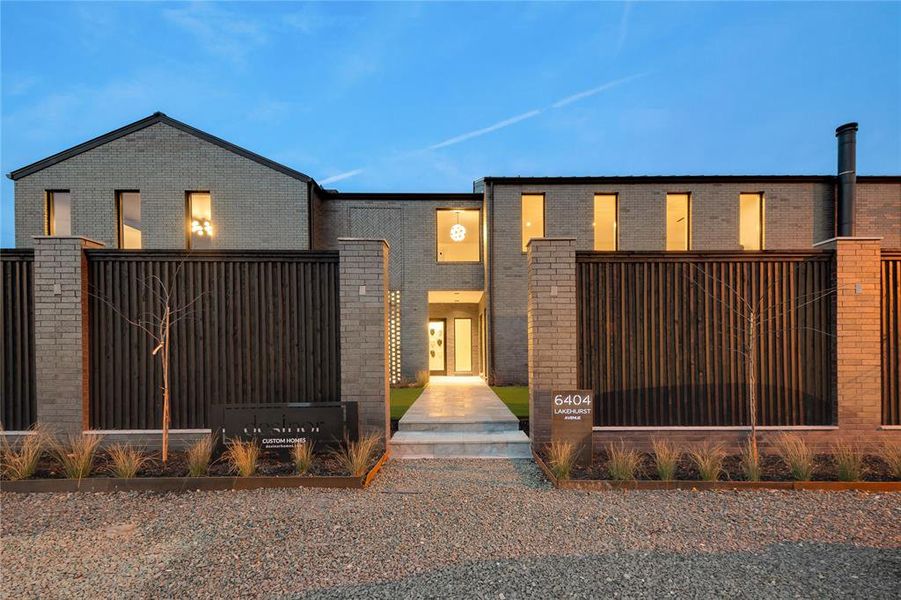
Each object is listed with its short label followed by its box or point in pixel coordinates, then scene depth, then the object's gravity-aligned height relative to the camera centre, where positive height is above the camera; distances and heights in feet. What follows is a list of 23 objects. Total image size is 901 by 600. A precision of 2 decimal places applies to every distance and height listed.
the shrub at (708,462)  17.13 -7.26
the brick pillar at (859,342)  21.02 -2.44
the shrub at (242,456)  17.68 -6.96
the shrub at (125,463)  17.61 -7.06
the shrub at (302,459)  18.34 -7.20
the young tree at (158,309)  22.06 -0.48
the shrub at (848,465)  17.17 -7.25
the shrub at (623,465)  17.26 -7.22
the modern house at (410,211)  42.78 +9.40
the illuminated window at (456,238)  49.24 +7.13
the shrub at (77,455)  17.78 -7.03
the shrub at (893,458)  17.53 -7.18
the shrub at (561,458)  17.74 -7.24
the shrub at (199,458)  17.88 -6.99
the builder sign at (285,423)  19.80 -6.03
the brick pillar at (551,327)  21.12 -1.55
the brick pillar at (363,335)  21.61 -1.92
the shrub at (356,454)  18.12 -7.19
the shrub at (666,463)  17.22 -7.07
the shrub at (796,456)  17.26 -7.19
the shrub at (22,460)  17.80 -7.08
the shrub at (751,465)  17.27 -7.33
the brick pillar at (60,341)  21.38 -2.07
